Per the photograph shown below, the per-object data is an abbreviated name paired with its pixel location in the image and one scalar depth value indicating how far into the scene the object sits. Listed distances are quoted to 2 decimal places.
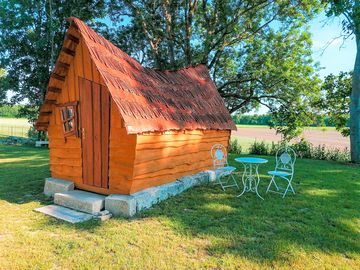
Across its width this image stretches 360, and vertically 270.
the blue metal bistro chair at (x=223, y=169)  7.72
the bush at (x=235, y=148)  17.28
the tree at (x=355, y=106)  12.78
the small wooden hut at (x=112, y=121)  5.51
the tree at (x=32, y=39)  18.70
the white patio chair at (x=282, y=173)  6.63
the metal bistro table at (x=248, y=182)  6.69
